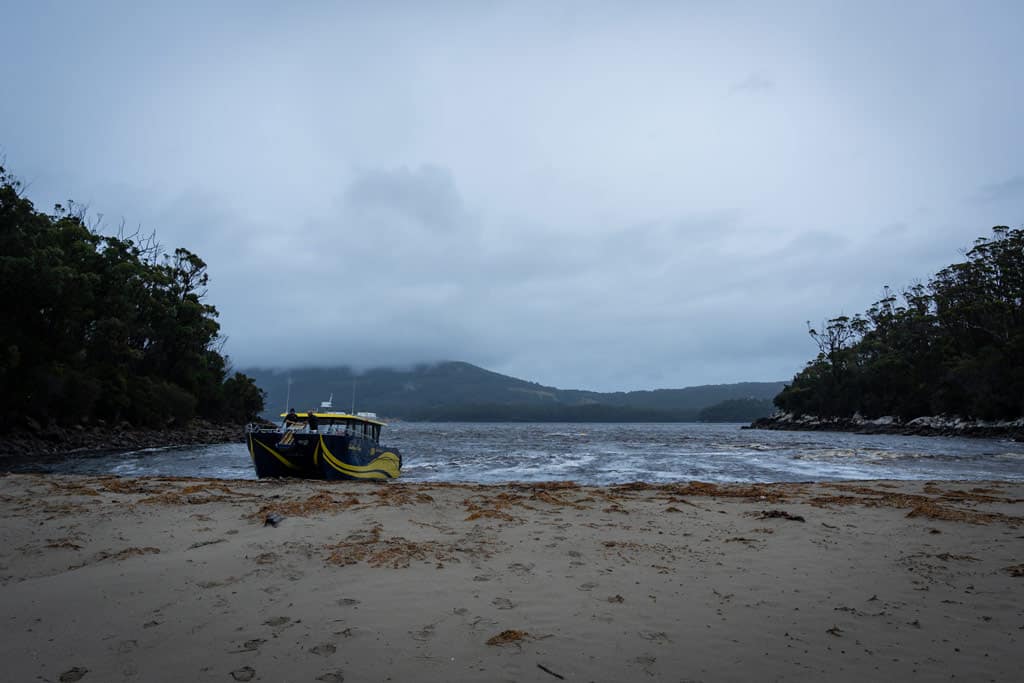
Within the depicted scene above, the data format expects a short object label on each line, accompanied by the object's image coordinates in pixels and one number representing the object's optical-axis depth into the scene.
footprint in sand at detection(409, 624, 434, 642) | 4.29
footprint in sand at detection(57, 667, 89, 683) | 3.64
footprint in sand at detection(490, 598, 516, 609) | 4.98
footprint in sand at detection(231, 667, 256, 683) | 3.67
